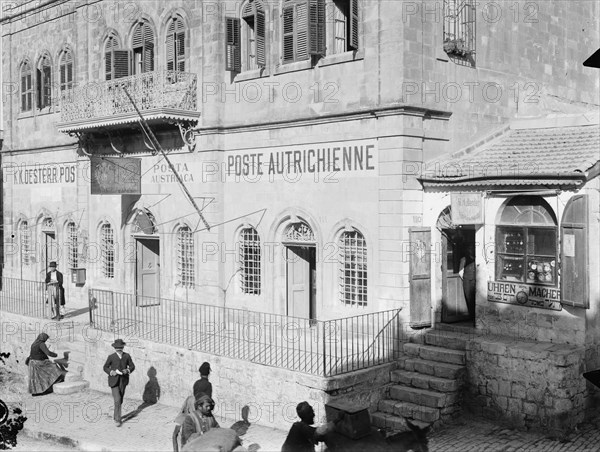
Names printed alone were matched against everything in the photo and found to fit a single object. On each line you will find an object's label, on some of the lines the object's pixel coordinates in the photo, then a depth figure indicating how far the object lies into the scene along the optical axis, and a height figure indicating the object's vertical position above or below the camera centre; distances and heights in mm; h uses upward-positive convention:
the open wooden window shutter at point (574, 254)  13656 -777
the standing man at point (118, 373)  14891 -3095
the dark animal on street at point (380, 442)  8722 -2700
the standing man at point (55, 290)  20639 -2041
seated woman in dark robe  17531 -3563
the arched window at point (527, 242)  14422 -599
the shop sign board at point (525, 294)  14281 -1597
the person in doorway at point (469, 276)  17047 -1437
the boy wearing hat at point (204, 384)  12791 -2877
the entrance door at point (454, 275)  16562 -1387
